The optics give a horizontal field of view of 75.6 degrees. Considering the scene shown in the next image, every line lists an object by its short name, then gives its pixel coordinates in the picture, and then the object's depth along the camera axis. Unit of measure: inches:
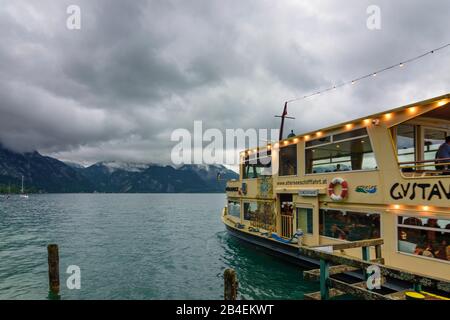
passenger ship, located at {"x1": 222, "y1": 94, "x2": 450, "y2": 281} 378.6
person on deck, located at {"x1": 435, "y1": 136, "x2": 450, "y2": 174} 390.6
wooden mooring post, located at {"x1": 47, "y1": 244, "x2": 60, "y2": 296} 528.4
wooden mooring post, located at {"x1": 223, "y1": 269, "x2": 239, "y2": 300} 351.6
